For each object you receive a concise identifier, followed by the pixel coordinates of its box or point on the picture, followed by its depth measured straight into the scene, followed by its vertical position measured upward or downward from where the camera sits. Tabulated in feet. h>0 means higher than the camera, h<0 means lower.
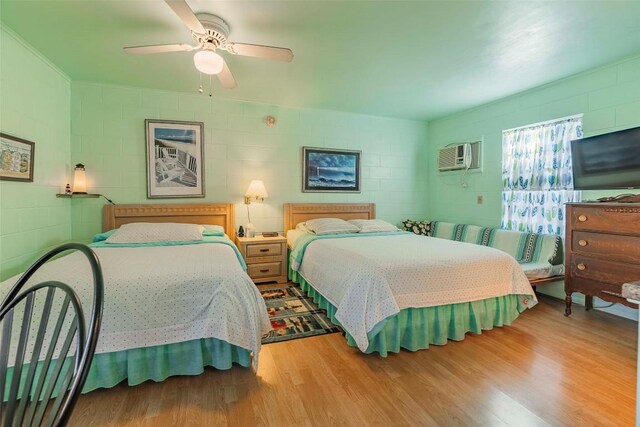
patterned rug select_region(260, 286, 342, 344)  8.25 -3.32
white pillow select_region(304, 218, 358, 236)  12.01 -0.71
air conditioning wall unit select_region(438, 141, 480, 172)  13.67 +2.49
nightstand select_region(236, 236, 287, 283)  11.91 -1.93
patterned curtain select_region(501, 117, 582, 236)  10.46 +1.26
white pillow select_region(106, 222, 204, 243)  9.47 -0.80
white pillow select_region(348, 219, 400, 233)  12.78 -0.71
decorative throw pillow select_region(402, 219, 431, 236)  15.31 -0.90
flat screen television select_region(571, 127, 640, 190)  8.22 +1.43
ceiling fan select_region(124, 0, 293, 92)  6.81 +3.70
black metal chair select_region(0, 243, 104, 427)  2.14 -1.16
